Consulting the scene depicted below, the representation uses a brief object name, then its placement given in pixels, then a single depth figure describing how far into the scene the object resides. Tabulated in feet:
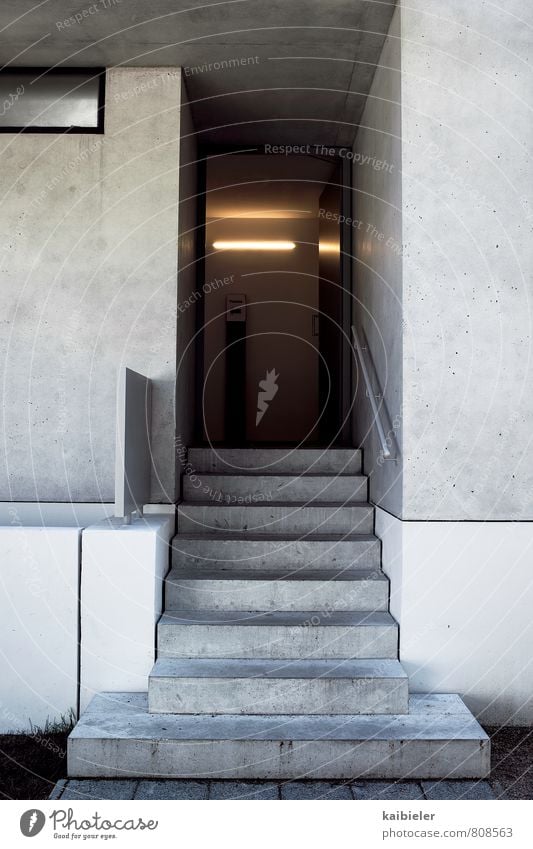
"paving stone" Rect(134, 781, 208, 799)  8.38
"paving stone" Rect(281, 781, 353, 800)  8.44
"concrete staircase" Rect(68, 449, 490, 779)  8.88
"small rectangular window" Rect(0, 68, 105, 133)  13.11
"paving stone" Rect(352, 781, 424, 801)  8.45
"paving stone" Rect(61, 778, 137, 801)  8.30
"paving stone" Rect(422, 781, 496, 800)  8.46
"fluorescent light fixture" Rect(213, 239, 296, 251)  25.75
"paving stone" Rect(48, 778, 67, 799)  8.24
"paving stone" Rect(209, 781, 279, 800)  8.42
